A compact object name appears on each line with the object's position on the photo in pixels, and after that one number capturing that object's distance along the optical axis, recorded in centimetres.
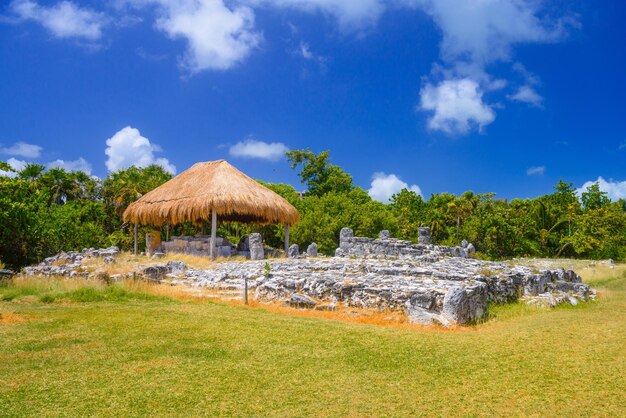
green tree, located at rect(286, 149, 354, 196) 4497
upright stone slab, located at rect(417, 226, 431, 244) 2503
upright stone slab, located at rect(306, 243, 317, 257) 2221
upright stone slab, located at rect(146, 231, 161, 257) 2452
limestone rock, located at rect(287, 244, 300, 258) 2206
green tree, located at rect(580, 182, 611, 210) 4216
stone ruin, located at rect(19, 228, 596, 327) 1055
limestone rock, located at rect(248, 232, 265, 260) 2159
